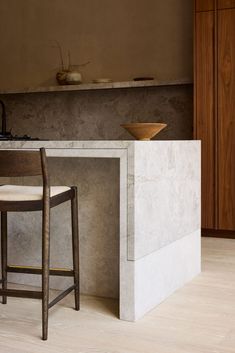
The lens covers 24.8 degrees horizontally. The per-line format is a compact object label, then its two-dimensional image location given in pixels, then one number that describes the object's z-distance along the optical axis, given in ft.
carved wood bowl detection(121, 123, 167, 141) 9.58
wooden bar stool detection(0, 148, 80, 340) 7.63
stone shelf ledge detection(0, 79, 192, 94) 17.04
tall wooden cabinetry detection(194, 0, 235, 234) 15.52
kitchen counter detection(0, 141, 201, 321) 8.44
